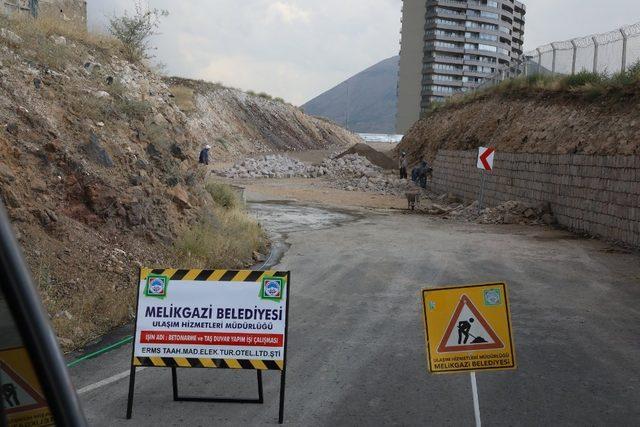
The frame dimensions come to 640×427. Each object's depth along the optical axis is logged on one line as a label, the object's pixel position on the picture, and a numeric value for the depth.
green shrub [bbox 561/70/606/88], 25.50
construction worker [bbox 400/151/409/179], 45.31
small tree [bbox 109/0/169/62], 18.92
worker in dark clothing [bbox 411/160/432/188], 40.47
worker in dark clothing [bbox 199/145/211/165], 41.19
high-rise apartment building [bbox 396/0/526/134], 118.75
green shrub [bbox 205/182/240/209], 19.45
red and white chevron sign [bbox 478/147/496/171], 24.47
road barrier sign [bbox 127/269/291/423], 5.73
